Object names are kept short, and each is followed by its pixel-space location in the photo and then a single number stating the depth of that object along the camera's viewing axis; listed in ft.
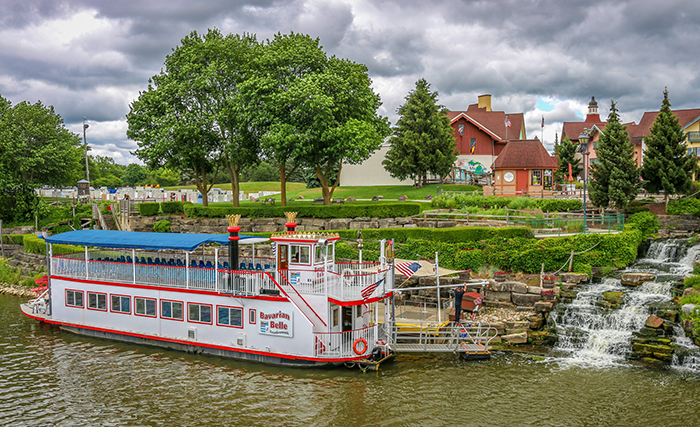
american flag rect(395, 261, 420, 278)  67.00
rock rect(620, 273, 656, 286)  83.51
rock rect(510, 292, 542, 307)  81.92
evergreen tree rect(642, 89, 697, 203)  121.29
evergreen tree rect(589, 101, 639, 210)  118.11
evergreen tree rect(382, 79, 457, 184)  175.63
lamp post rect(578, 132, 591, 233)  96.77
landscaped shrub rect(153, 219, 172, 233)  138.31
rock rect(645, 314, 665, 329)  69.97
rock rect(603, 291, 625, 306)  77.93
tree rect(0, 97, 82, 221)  158.23
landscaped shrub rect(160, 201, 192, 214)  147.23
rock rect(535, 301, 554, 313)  78.33
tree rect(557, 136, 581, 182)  217.97
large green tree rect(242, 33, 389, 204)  120.78
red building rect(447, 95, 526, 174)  198.19
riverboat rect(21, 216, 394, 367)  62.90
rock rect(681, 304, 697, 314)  69.84
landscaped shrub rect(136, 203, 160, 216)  148.15
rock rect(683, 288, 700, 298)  74.42
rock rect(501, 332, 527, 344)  72.02
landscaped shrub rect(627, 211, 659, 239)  108.99
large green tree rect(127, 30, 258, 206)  132.26
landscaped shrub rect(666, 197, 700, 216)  117.37
